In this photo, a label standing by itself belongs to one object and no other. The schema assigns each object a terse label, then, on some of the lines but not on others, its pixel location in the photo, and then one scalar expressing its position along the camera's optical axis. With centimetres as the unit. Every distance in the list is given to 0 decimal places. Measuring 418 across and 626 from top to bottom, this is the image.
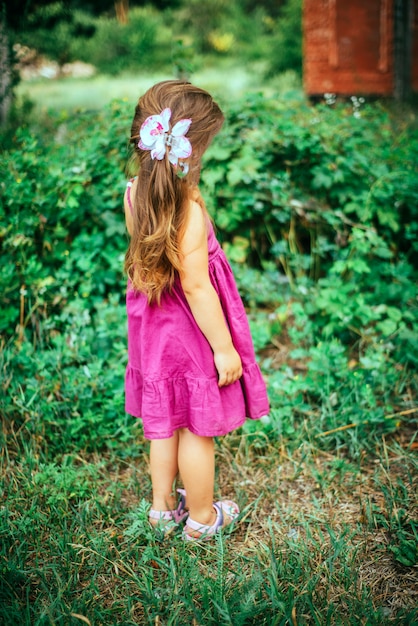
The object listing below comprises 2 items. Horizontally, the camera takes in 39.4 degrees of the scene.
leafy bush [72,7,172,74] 1495
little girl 167
